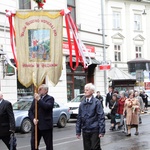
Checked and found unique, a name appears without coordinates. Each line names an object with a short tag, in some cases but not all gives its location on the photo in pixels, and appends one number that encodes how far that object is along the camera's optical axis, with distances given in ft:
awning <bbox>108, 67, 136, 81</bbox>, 116.78
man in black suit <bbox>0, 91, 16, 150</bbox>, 29.12
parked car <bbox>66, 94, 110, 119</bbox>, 74.13
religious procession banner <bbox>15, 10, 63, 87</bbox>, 29.09
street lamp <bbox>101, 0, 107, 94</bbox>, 103.86
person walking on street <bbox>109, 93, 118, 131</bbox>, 55.47
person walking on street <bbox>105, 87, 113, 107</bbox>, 72.07
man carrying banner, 27.68
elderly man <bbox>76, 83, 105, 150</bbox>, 25.88
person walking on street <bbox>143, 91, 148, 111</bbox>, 103.45
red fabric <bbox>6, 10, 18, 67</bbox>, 30.19
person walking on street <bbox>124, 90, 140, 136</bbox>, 49.01
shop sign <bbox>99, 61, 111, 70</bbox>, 97.44
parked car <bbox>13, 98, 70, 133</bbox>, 53.83
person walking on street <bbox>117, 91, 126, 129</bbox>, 54.70
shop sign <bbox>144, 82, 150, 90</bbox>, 126.82
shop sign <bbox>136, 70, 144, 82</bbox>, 101.81
